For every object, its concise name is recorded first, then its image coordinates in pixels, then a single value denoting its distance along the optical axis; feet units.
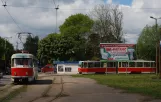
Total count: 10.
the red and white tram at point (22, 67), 103.76
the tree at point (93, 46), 264.23
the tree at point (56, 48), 264.31
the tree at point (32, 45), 432.99
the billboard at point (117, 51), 185.98
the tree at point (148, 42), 278.87
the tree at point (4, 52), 258.61
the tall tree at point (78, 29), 280.74
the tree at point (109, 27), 250.16
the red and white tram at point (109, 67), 231.71
